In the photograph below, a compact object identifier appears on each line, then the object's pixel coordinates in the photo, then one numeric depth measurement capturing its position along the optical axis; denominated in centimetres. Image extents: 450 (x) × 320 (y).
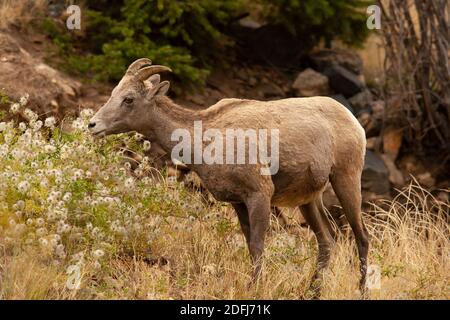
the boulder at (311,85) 2577
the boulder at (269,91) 2575
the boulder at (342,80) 2614
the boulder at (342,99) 2550
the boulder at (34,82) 2073
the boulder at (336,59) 2684
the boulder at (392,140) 2633
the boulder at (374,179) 2430
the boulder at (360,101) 2633
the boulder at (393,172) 2511
